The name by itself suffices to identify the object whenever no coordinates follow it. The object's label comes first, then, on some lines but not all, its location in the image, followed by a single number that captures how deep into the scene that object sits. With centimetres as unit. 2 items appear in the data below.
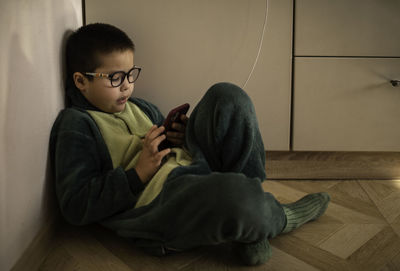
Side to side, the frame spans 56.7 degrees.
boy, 68
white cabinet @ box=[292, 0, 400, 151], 105
